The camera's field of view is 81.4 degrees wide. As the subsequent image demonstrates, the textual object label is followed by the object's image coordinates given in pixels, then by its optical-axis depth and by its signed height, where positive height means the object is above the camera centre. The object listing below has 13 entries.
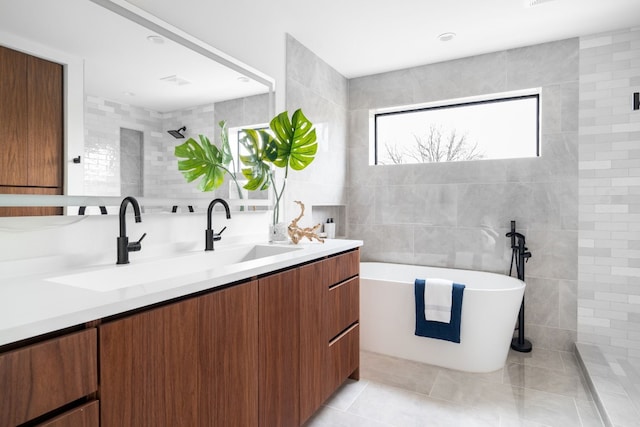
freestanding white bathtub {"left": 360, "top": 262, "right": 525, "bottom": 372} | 2.49 -0.82
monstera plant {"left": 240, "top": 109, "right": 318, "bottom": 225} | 2.31 +0.38
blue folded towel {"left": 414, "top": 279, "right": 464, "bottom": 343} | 2.49 -0.79
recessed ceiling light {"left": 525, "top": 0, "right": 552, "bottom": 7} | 2.31 +1.29
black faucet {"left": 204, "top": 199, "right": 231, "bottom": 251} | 1.90 -0.15
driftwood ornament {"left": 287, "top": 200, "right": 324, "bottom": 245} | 2.26 -0.17
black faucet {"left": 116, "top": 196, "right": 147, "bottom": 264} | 1.46 -0.13
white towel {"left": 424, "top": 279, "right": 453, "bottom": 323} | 2.51 -0.63
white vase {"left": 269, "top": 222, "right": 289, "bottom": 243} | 2.29 -0.17
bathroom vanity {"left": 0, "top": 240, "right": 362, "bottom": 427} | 0.78 -0.41
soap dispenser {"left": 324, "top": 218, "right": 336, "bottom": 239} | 3.43 -0.21
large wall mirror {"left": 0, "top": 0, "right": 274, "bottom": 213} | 1.37 +0.53
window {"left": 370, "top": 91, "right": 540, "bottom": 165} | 3.17 +0.71
